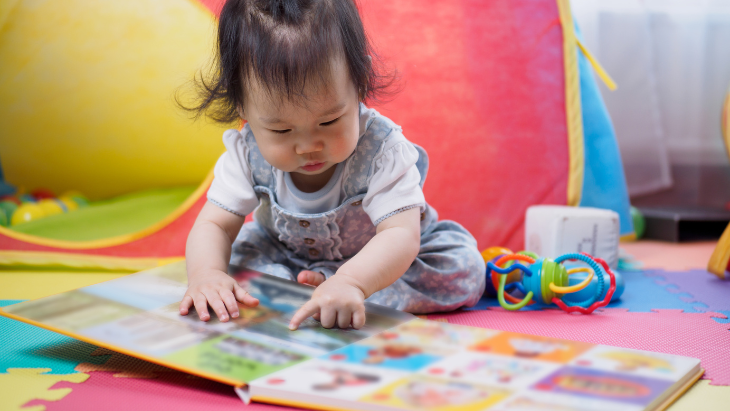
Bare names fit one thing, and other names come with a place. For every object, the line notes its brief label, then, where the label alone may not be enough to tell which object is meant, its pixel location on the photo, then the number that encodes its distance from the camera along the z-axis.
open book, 0.50
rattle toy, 0.85
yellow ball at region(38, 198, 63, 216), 1.53
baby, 0.69
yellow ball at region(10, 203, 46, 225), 1.46
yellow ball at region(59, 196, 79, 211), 1.65
